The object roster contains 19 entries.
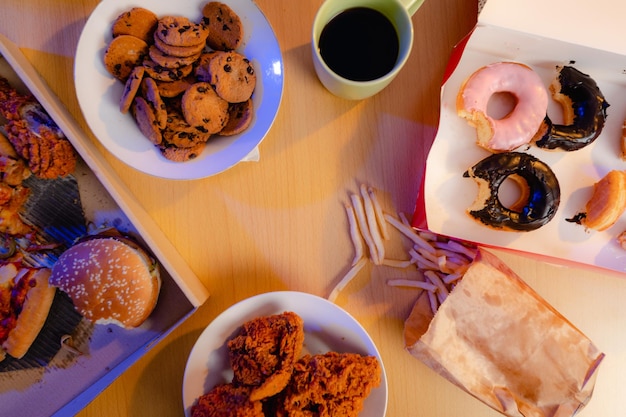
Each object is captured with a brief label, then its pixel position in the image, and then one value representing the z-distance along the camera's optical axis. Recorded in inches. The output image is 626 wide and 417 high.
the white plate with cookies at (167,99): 28.8
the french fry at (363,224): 34.6
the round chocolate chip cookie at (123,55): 28.7
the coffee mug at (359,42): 30.4
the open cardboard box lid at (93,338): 33.1
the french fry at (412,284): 34.7
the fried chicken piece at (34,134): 31.9
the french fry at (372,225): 34.6
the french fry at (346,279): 34.7
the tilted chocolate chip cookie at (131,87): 28.2
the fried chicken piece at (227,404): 29.1
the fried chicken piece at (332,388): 29.1
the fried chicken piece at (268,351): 29.5
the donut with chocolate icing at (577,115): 33.5
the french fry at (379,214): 34.9
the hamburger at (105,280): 31.6
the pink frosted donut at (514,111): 32.9
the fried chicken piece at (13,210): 32.3
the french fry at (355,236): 34.8
